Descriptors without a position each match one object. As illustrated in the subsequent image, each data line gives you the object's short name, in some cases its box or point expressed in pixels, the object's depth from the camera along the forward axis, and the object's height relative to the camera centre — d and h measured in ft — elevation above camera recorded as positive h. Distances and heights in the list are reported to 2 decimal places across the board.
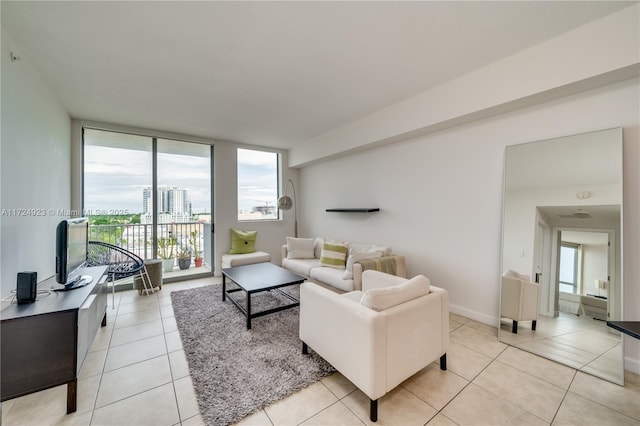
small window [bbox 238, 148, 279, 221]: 17.60 +2.07
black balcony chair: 10.63 -2.35
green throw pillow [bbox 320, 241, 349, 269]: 12.29 -2.15
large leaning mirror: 6.66 -1.15
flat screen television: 6.22 -1.12
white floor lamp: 16.57 +0.59
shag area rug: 5.54 -4.15
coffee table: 9.19 -2.77
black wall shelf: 13.12 +0.14
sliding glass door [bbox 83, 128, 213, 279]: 13.23 +0.91
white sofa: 10.28 -2.68
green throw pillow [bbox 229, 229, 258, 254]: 15.92 -1.92
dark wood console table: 4.85 -2.76
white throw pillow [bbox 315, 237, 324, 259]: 14.98 -2.10
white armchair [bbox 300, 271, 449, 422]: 4.97 -2.69
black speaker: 5.54 -1.70
